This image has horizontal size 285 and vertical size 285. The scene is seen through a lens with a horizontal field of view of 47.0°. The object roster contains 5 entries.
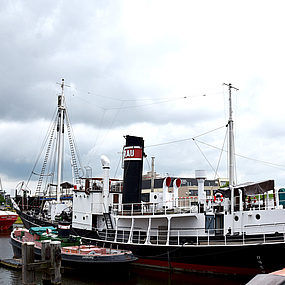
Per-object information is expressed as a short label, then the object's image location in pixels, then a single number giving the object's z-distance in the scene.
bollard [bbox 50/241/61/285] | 14.05
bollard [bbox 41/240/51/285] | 14.14
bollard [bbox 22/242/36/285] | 13.59
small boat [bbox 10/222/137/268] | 17.77
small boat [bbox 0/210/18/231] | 42.12
